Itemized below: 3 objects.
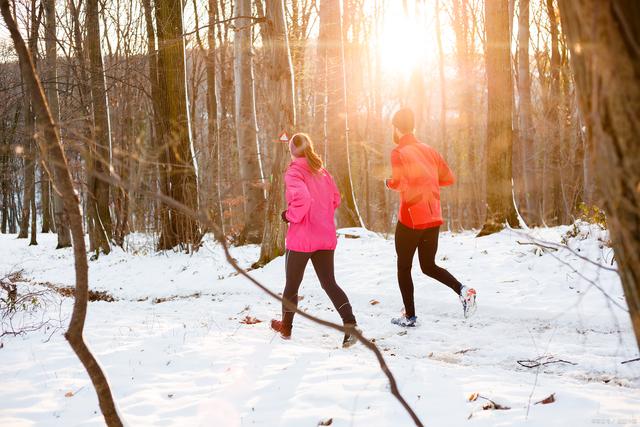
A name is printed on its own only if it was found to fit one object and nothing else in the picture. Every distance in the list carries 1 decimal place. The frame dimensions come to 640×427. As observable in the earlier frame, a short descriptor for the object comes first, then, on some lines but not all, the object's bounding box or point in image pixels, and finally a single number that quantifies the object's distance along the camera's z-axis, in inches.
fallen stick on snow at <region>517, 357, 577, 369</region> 172.5
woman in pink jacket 197.5
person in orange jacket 218.2
